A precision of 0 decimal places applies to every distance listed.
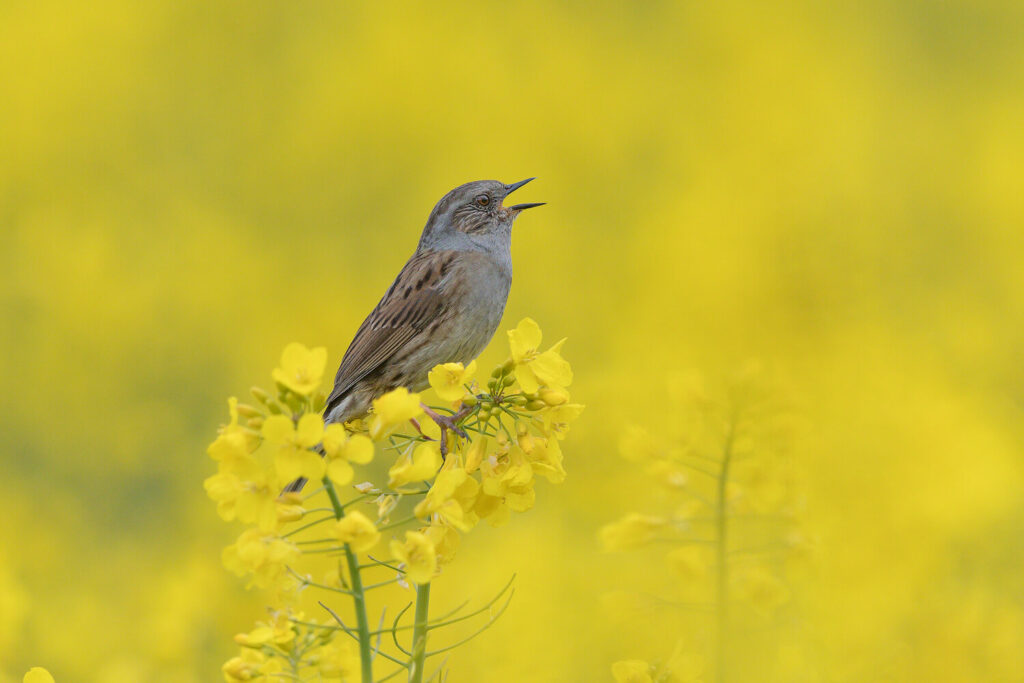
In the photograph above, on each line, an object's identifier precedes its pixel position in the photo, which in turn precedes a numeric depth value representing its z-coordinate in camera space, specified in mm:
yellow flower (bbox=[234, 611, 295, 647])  4164
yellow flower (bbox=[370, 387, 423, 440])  4074
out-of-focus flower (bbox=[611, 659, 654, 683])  4156
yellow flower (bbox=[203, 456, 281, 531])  3781
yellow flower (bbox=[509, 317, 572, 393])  4511
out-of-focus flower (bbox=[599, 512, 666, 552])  5504
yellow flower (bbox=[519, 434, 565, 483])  4539
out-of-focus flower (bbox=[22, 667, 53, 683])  3900
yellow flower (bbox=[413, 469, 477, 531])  4168
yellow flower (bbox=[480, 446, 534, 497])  4414
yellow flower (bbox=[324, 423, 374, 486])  3766
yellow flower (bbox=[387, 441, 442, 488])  4062
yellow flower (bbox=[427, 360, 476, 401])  4461
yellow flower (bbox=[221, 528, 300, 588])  3807
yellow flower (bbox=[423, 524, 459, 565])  4305
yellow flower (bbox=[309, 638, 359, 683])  4316
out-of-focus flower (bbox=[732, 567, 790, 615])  5512
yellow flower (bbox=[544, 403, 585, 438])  4559
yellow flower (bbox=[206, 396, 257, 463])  3717
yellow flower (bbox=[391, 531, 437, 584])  3855
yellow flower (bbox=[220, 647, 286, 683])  4016
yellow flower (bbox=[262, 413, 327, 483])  3680
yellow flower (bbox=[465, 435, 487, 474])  4551
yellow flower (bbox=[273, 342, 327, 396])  3752
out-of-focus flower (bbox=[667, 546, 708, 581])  5477
